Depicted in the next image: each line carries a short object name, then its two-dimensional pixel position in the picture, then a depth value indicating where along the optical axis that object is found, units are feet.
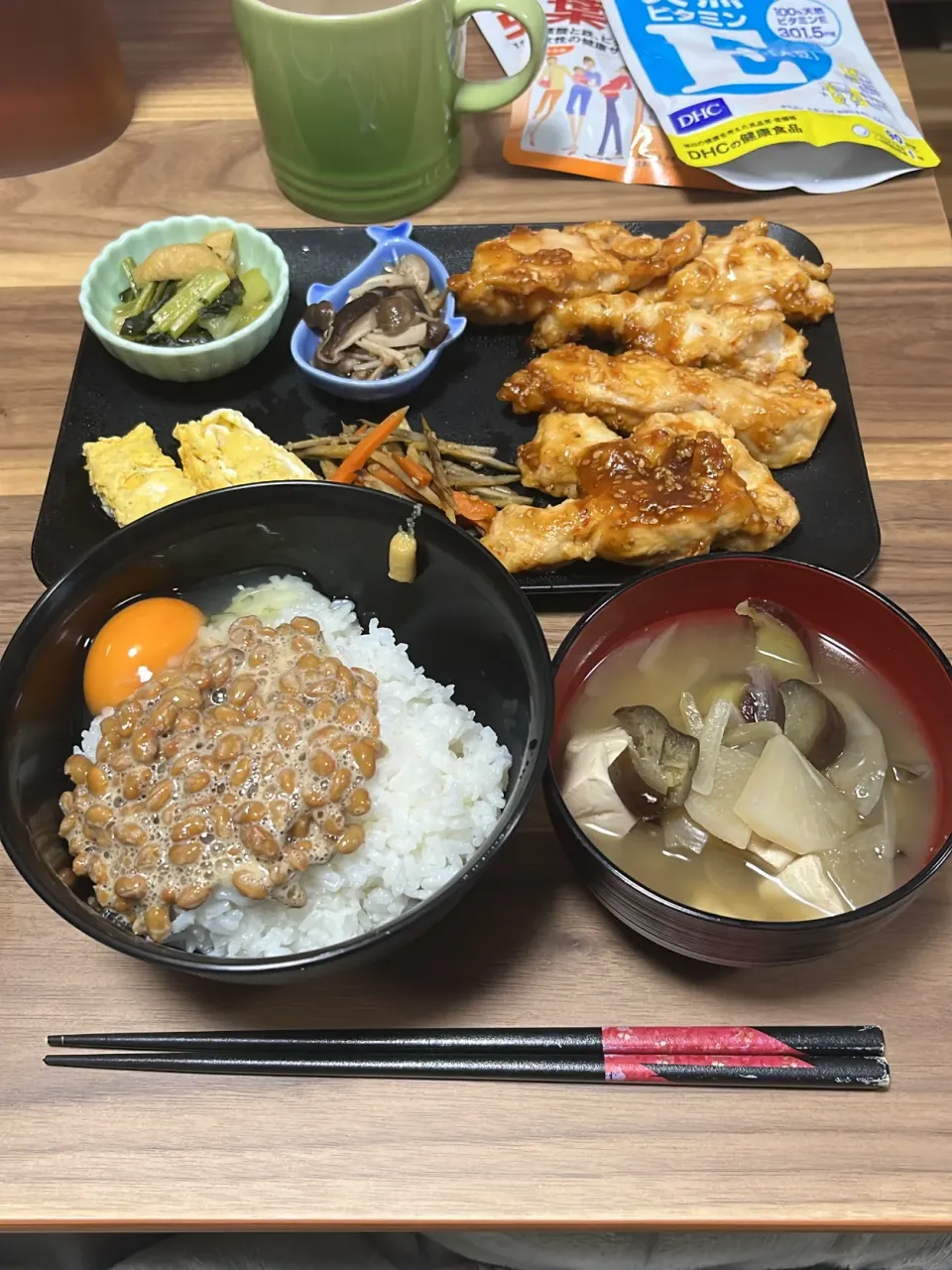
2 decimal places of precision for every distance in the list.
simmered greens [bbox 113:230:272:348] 1.43
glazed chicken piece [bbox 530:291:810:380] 1.44
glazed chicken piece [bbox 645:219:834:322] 1.46
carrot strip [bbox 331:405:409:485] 1.33
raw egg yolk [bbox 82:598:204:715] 1.03
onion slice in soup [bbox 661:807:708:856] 0.98
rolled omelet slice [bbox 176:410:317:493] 1.30
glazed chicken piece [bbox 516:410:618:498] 1.33
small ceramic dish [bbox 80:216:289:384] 1.39
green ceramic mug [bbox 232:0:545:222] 1.38
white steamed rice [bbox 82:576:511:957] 0.96
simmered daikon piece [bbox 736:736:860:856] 0.95
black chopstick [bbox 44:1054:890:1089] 0.95
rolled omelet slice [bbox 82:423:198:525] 1.28
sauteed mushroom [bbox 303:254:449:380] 1.41
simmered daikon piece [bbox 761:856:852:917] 0.94
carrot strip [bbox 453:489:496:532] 1.32
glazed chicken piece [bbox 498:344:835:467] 1.35
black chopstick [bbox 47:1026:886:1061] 0.96
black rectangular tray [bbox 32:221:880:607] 1.28
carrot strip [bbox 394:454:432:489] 1.32
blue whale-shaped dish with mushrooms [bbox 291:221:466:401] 1.39
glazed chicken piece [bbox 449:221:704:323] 1.45
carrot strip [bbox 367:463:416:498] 1.32
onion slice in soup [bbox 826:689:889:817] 0.99
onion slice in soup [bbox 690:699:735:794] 0.98
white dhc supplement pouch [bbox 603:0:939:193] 1.65
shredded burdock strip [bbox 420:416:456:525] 1.31
